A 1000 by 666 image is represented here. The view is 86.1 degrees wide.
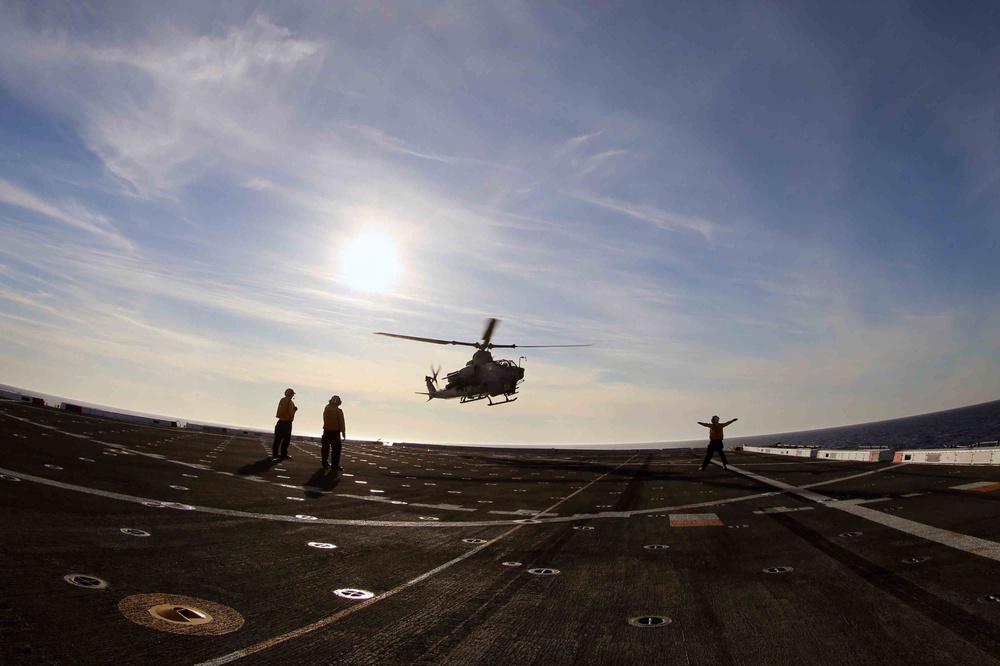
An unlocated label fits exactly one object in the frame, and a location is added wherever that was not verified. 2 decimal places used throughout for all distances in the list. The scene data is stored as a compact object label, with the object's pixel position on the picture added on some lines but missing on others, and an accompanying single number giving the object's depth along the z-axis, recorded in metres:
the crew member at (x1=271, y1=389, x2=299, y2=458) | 20.25
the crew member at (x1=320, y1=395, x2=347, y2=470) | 18.02
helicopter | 51.28
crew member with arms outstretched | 24.86
